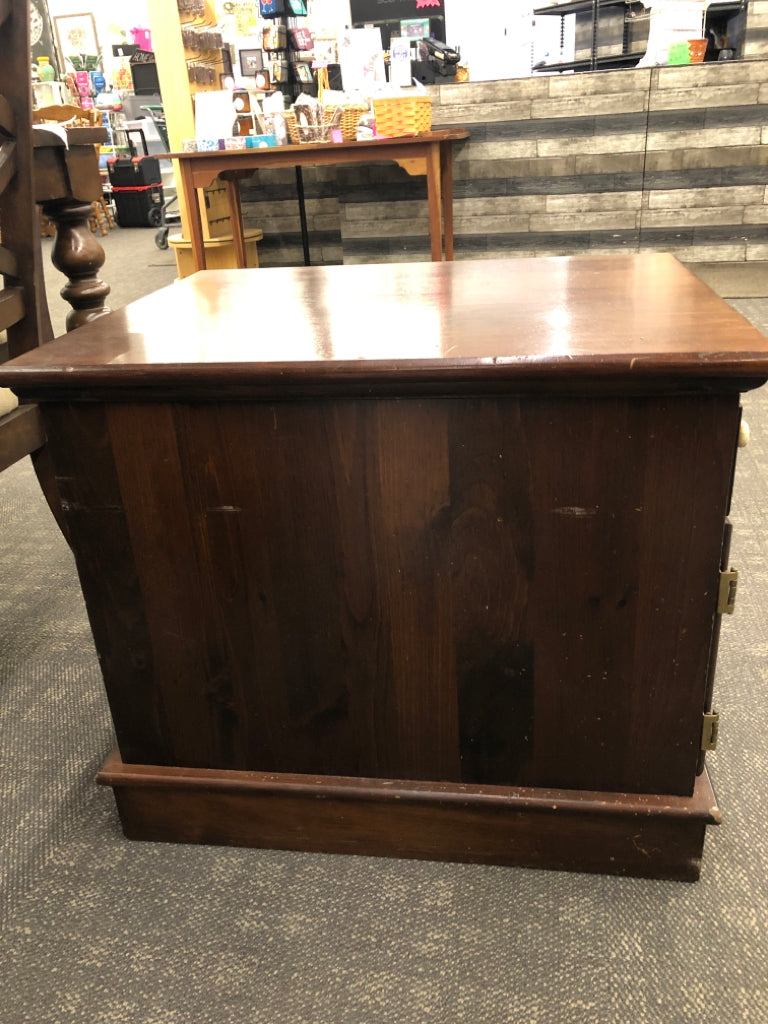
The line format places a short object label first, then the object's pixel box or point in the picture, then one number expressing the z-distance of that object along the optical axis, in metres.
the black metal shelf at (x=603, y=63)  3.81
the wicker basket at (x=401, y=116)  3.26
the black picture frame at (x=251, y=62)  4.30
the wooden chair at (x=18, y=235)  1.29
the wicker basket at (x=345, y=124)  3.35
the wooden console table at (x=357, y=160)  3.29
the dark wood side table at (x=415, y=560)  0.80
